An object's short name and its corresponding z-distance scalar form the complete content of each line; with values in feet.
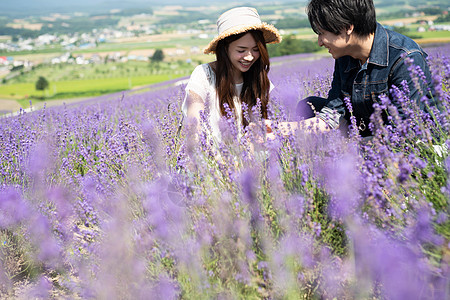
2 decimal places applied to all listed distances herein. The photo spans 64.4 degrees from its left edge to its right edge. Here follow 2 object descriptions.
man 6.51
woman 7.80
